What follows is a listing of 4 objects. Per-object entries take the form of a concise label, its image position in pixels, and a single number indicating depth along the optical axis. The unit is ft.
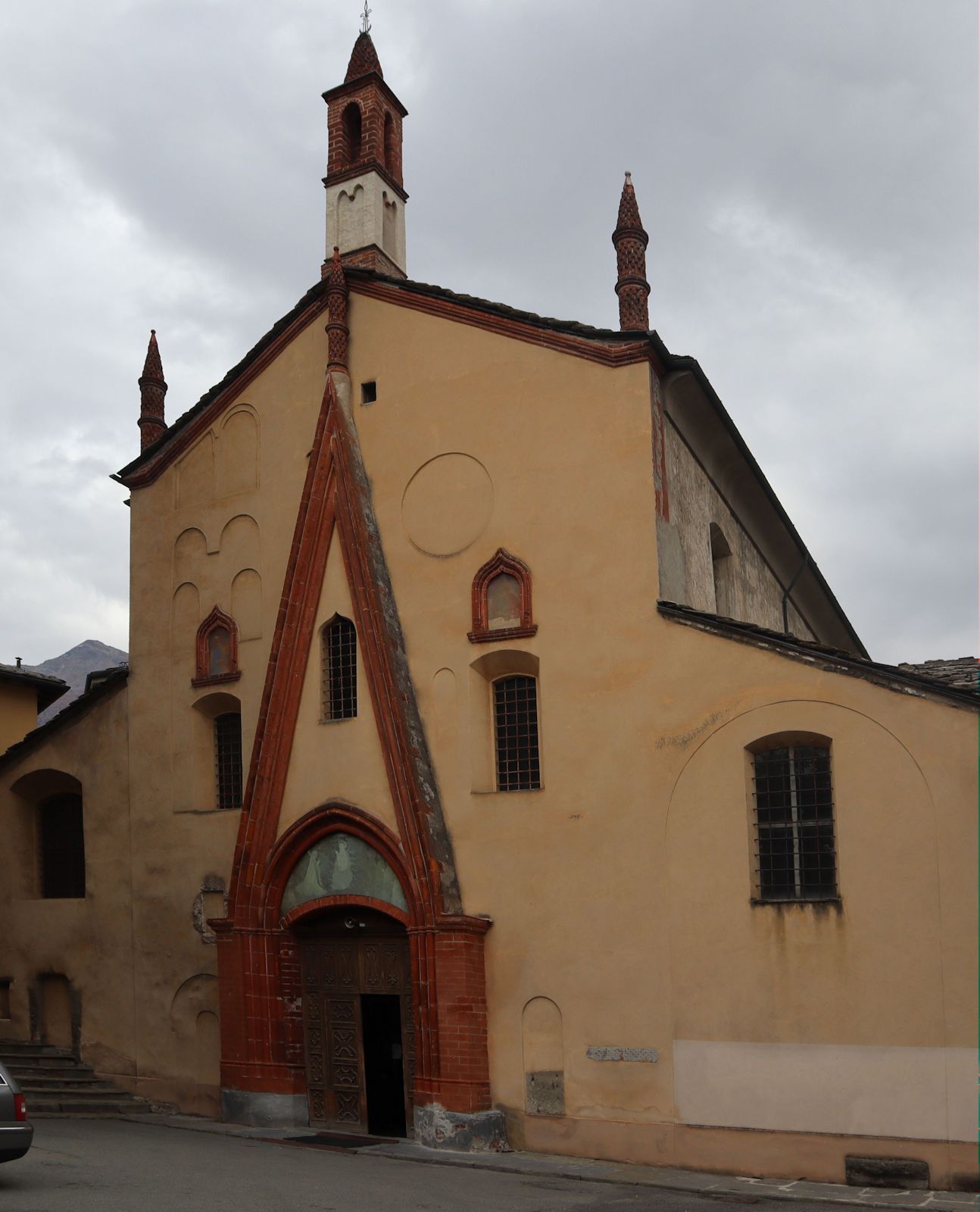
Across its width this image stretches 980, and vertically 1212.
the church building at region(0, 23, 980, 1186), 48.32
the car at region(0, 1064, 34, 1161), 39.47
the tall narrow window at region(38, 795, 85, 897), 71.97
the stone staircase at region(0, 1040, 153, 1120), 63.31
